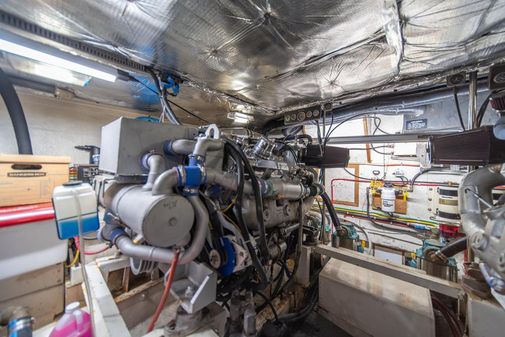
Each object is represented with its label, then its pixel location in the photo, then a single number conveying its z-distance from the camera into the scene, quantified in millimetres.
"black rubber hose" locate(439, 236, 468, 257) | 1066
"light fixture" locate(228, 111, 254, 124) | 2330
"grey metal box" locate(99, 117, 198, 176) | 816
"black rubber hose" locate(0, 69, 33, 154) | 1470
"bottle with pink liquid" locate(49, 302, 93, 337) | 578
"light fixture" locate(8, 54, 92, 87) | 1308
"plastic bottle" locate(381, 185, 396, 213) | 2732
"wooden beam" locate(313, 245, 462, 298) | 1040
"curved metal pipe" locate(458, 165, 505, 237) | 849
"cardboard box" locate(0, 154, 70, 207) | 1302
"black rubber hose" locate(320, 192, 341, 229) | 1598
